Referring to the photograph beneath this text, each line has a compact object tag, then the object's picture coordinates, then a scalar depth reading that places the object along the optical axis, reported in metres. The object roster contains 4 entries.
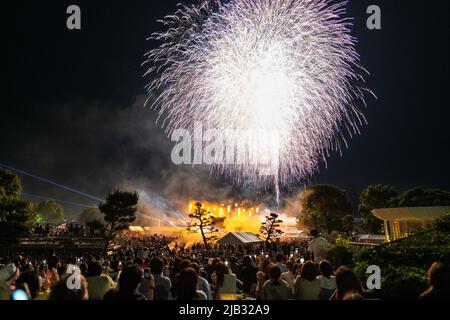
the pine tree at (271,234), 36.85
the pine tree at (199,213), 39.94
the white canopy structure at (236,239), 23.75
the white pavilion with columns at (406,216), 23.55
